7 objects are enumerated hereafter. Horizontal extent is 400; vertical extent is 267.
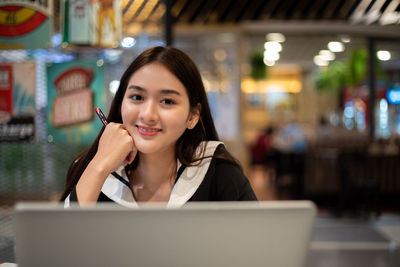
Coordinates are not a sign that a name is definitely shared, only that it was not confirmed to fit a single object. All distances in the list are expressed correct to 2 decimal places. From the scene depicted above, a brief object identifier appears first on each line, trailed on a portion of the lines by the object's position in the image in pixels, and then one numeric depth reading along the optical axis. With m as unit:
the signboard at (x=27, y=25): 1.82
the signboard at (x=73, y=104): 1.84
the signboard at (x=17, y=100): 1.81
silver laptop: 0.61
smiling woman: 1.21
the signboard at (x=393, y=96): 7.68
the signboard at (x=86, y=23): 1.84
